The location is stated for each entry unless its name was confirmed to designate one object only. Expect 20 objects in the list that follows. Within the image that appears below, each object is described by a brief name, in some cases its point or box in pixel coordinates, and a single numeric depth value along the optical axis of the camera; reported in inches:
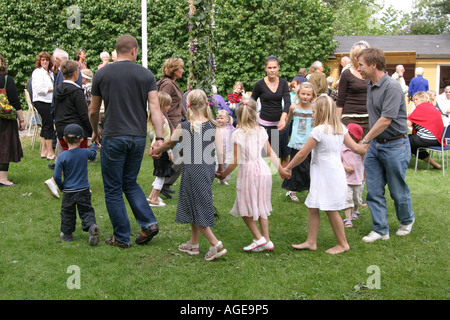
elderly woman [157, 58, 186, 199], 278.5
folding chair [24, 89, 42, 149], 460.4
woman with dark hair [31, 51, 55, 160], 386.9
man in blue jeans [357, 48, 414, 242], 204.8
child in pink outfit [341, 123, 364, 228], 237.3
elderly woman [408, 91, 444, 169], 396.2
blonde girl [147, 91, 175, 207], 271.0
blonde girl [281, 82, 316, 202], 272.5
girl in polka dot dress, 183.8
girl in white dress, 193.8
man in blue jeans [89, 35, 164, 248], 188.1
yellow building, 876.0
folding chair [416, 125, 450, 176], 390.3
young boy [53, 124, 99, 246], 208.1
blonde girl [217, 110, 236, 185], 324.6
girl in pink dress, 193.3
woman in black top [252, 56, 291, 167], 295.0
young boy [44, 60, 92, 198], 261.1
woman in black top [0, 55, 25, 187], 305.6
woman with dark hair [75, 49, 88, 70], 425.7
